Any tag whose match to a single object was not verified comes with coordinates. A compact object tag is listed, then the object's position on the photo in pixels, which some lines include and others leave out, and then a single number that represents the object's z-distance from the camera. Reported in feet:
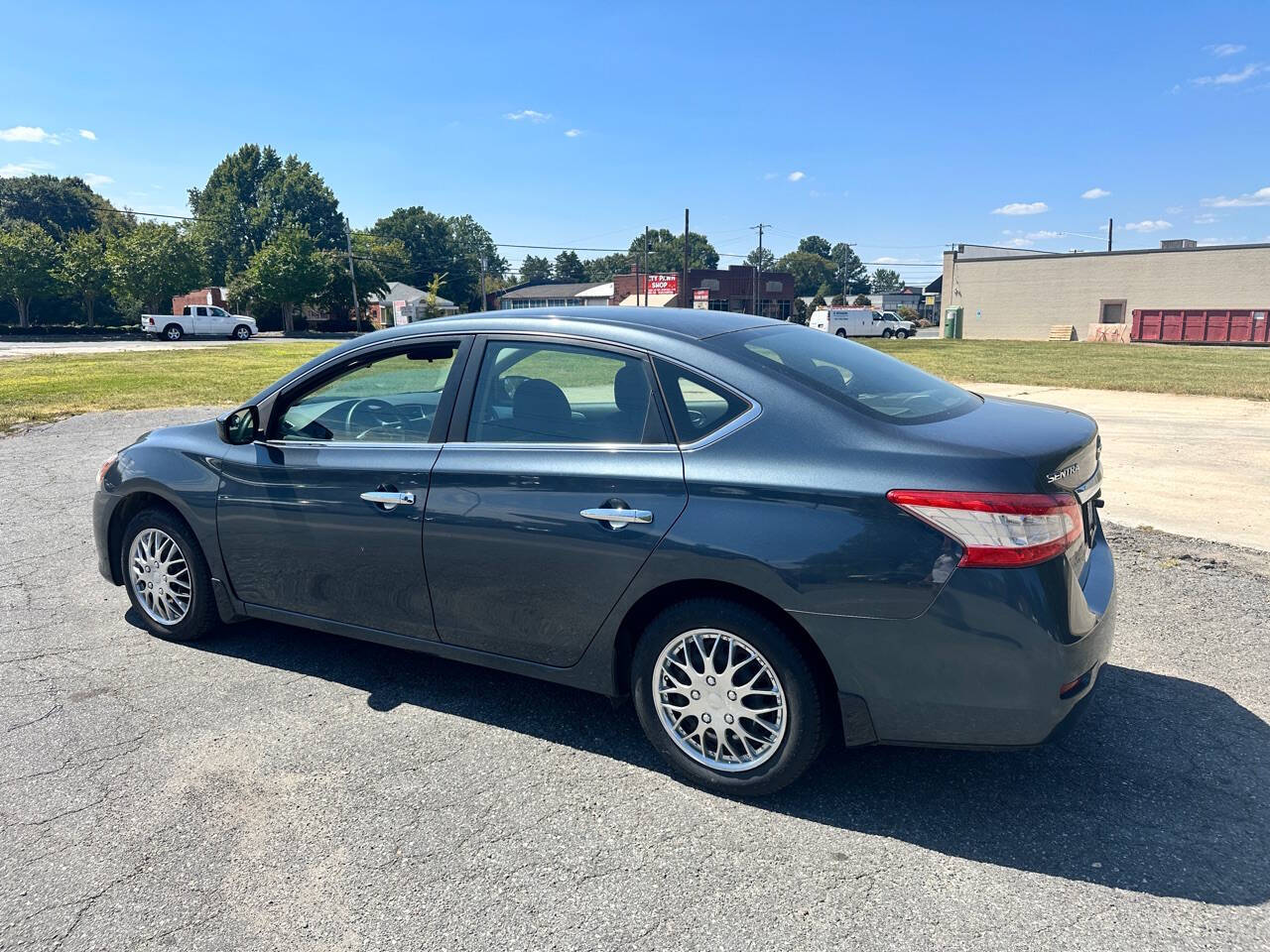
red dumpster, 148.15
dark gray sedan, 8.53
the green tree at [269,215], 302.25
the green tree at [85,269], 183.01
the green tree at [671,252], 492.54
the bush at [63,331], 170.84
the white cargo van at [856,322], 172.76
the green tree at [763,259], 358.84
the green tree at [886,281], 599.98
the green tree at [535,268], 562.25
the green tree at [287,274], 197.47
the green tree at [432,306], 224.74
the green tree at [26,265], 177.47
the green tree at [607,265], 526.98
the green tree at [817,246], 640.99
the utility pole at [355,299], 207.31
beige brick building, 154.92
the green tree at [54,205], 303.27
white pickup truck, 151.33
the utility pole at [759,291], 263.04
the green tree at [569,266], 519.19
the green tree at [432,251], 376.48
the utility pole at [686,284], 204.85
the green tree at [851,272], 535.43
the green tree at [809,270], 542.40
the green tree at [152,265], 187.27
